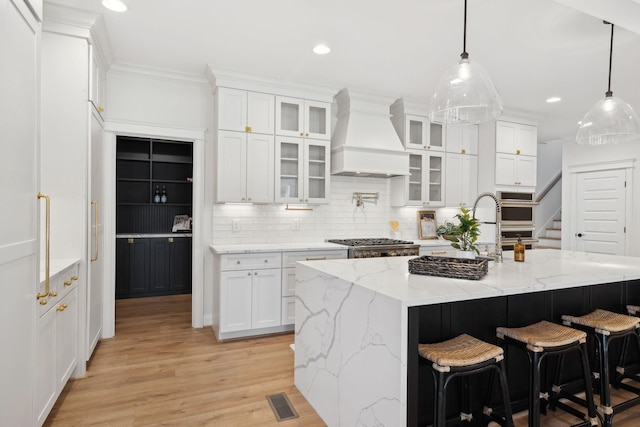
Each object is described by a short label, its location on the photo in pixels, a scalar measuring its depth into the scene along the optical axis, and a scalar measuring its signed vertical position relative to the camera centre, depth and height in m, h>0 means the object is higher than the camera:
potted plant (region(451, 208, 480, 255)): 2.33 -0.13
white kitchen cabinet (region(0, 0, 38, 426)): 1.50 +0.00
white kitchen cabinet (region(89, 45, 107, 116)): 3.01 +1.13
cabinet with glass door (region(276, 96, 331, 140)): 4.25 +1.09
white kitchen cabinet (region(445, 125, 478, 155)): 5.29 +1.05
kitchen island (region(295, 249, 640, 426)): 1.63 -0.58
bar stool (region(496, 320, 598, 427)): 1.89 -0.69
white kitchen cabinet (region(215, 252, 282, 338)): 3.71 -0.83
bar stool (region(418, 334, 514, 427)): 1.63 -0.66
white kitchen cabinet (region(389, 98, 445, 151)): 4.94 +1.15
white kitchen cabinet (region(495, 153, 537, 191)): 5.39 +0.63
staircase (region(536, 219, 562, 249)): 7.74 -0.50
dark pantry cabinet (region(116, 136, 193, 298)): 5.44 -0.14
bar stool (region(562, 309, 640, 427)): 2.13 -0.69
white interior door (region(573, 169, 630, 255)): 6.28 +0.03
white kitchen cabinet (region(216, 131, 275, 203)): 3.97 +0.47
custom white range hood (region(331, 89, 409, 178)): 4.46 +0.87
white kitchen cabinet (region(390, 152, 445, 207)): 5.00 +0.39
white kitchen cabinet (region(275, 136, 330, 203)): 4.28 +0.48
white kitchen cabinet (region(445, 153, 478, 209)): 5.28 +0.47
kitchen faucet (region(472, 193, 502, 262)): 2.69 -0.23
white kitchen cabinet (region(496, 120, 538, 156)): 5.41 +1.10
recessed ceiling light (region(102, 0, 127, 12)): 2.69 +1.49
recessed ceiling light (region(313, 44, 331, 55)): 3.36 +1.47
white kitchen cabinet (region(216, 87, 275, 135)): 3.96 +1.08
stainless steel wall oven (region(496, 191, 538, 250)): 5.39 -0.07
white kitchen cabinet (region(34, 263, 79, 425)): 2.03 -0.82
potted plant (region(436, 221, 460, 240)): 5.23 -0.24
